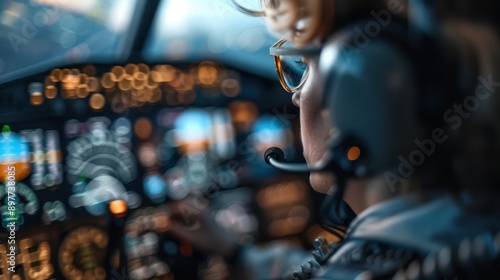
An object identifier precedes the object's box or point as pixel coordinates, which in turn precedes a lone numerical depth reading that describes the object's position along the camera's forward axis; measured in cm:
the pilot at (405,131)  55
